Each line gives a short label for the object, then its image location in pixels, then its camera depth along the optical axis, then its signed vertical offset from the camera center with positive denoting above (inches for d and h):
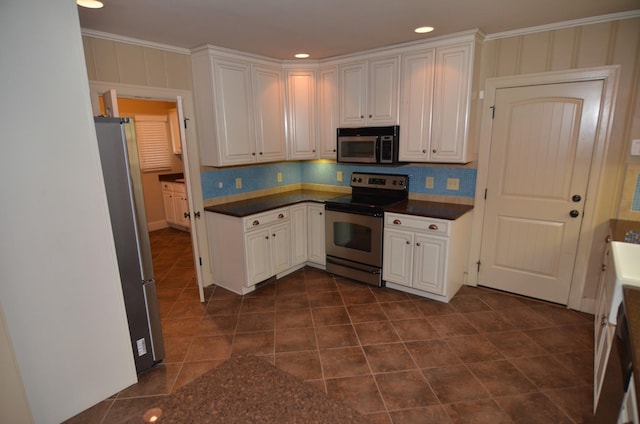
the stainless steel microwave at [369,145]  138.0 -0.3
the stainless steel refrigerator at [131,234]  80.1 -21.8
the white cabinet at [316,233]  154.9 -40.9
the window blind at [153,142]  228.5 +3.8
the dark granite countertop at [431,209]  122.1 -25.4
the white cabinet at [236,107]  129.3 +16.2
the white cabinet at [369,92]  135.1 +21.7
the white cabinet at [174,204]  224.7 -38.8
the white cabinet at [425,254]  123.0 -42.2
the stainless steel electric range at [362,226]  138.1 -34.6
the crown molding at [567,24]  99.7 +36.9
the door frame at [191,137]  109.5 +3.9
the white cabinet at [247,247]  133.6 -41.7
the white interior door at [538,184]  112.7 -15.3
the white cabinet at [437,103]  120.3 +14.7
